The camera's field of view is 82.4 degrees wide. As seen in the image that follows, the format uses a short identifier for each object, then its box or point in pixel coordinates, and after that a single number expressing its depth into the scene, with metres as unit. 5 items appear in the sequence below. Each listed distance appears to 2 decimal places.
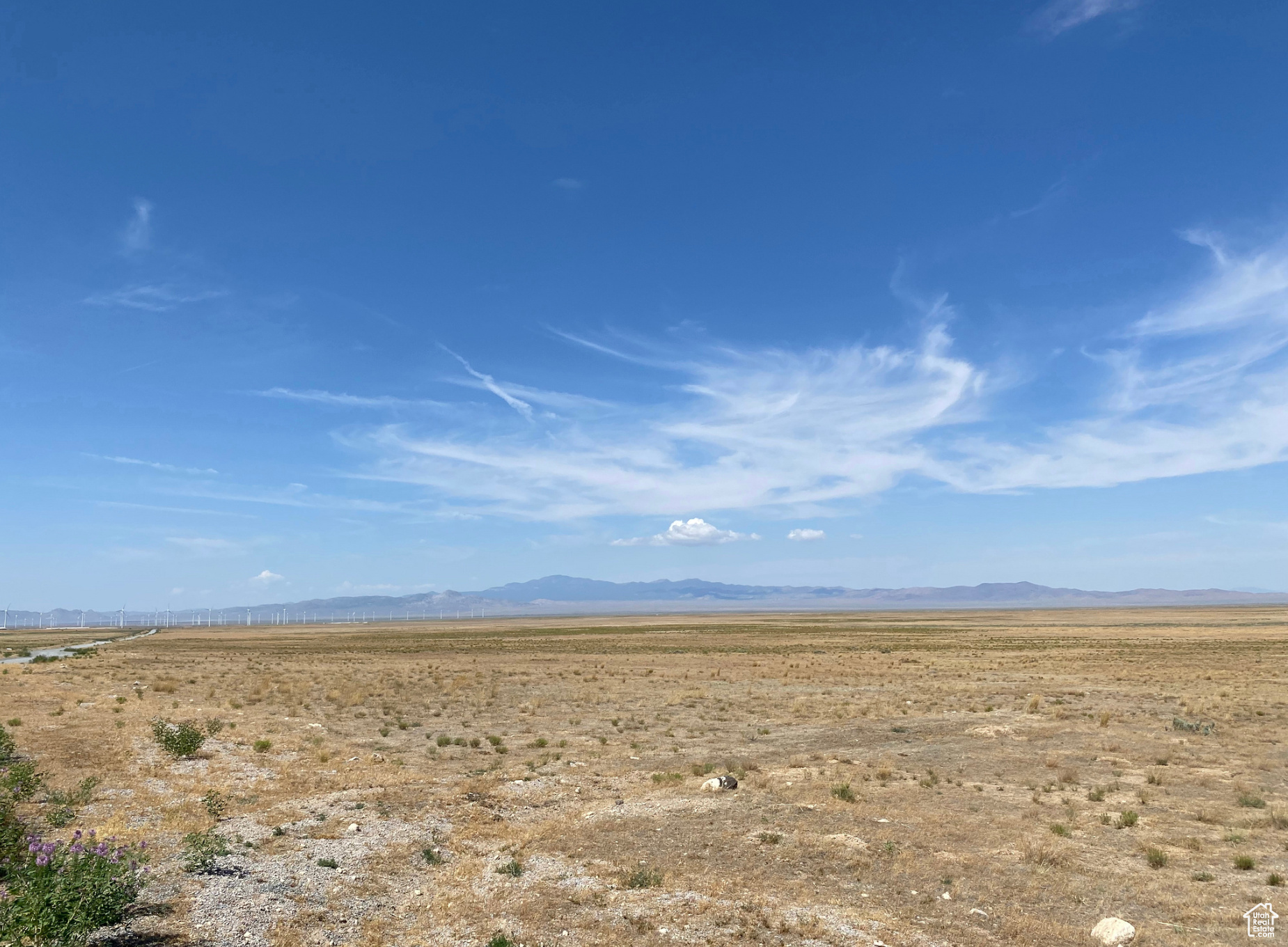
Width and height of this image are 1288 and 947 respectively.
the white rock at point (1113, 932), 10.83
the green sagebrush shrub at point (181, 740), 22.45
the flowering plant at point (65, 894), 8.69
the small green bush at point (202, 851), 12.81
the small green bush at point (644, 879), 12.84
